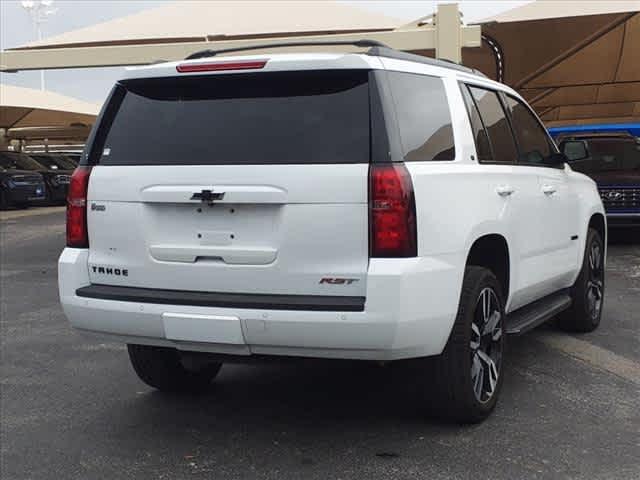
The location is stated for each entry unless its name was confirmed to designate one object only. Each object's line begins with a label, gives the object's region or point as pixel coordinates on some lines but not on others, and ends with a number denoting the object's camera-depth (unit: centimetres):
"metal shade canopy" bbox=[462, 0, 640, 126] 1438
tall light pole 5062
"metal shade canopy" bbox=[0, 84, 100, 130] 3183
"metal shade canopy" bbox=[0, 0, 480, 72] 1257
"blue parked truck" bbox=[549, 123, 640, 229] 1190
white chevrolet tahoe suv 364
